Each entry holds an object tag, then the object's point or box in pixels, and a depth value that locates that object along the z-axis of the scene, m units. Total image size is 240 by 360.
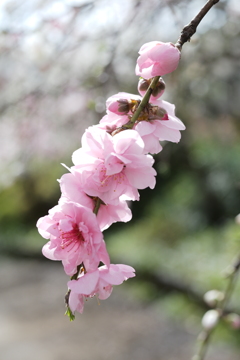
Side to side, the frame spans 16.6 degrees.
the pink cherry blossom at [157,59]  0.43
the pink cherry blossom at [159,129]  0.43
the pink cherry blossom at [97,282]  0.41
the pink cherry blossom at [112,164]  0.41
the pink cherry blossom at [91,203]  0.42
